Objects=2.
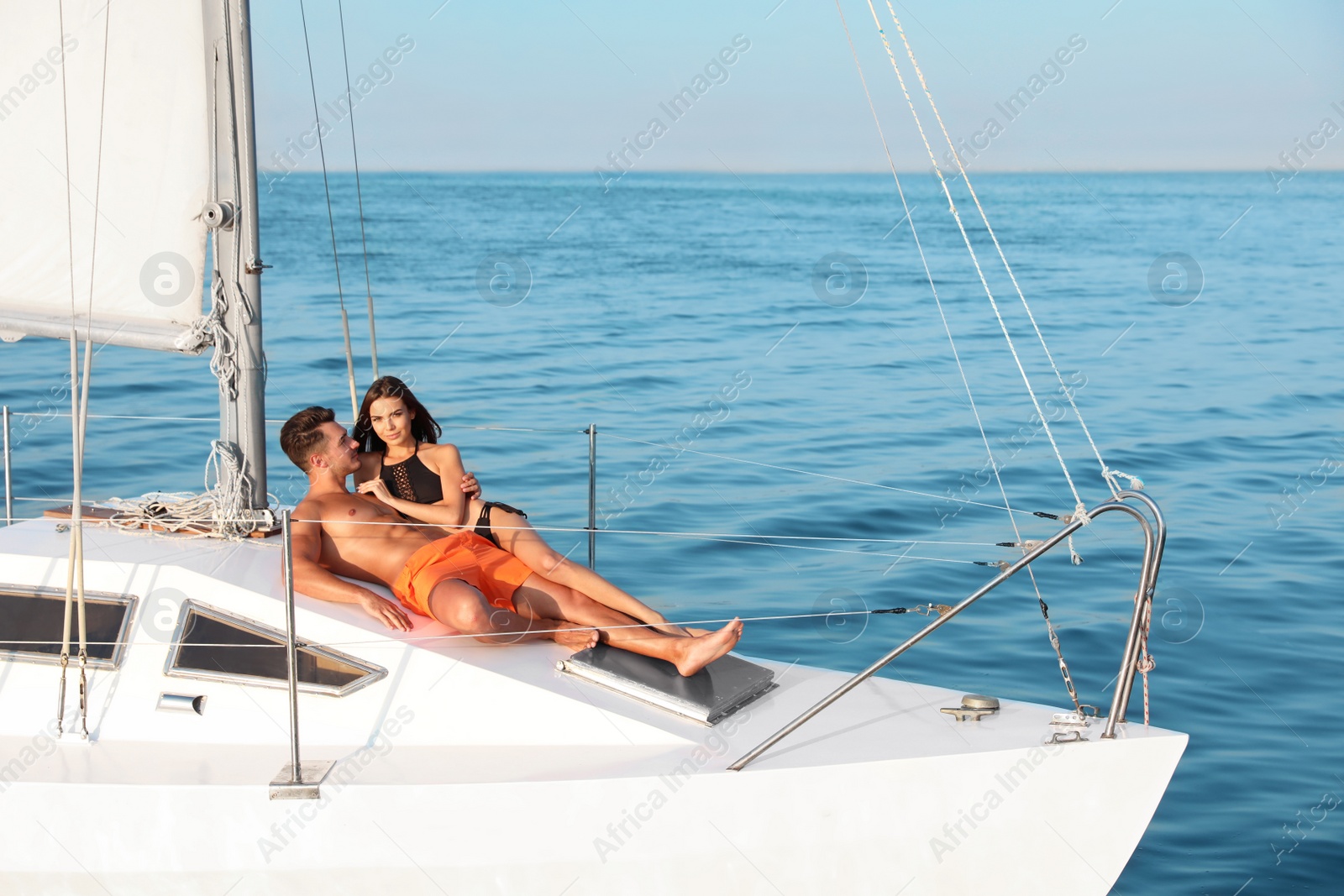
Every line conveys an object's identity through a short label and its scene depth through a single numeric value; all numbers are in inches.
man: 161.2
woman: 178.1
